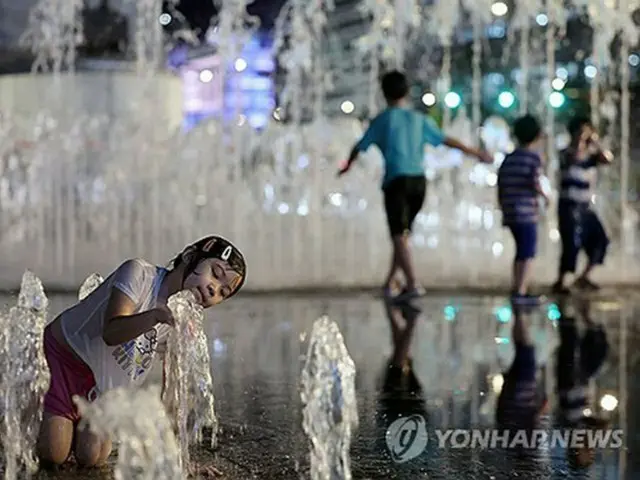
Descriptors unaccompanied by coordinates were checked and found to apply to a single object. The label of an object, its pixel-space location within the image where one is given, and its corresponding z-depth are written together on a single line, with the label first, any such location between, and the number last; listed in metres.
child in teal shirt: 13.43
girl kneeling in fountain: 5.29
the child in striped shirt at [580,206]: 15.14
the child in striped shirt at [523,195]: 13.55
